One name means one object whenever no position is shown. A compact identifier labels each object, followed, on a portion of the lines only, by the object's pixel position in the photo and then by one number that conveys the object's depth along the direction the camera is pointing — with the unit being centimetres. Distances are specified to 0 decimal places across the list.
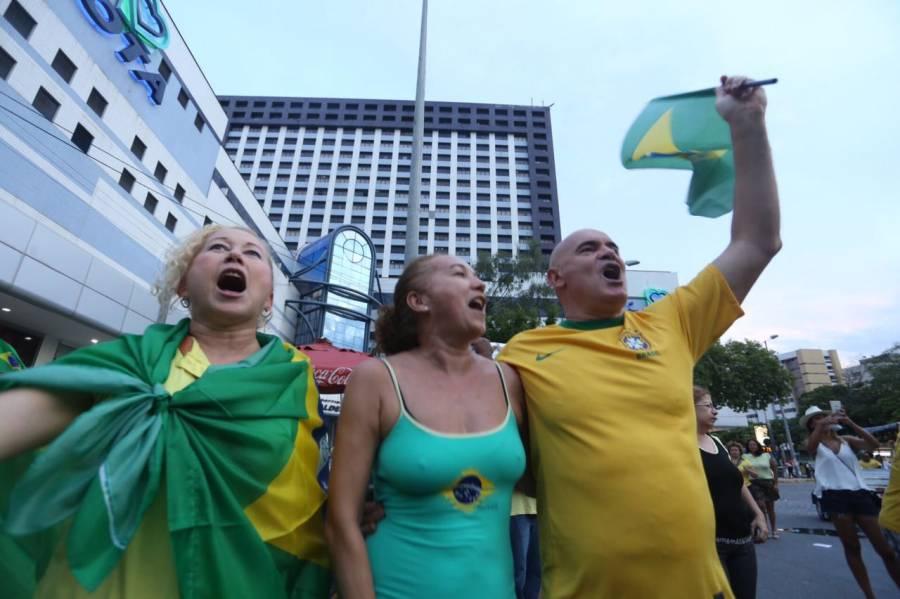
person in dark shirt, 294
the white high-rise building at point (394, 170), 5725
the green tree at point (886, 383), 3509
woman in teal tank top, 120
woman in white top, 412
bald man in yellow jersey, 130
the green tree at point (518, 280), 2370
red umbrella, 664
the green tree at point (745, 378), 2550
